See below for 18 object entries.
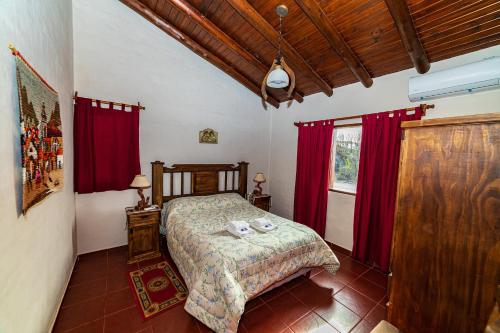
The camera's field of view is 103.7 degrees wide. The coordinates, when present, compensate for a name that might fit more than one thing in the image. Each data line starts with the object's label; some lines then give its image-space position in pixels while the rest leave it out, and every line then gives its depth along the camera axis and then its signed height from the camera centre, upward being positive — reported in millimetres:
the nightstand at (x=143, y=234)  2662 -1164
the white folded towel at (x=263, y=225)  2394 -863
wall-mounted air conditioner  1857 +871
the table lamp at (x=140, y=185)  2690 -470
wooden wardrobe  921 -331
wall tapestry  1039 +77
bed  1680 -974
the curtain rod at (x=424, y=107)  2353 +680
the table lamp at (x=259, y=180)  3959 -486
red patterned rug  1935 -1521
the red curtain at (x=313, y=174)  3416 -294
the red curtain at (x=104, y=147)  2562 +35
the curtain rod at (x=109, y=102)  2553 +664
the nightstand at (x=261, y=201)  4000 -931
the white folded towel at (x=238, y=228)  2245 -861
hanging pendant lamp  1884 +789
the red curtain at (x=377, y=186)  2602 -361
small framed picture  3635 +334
